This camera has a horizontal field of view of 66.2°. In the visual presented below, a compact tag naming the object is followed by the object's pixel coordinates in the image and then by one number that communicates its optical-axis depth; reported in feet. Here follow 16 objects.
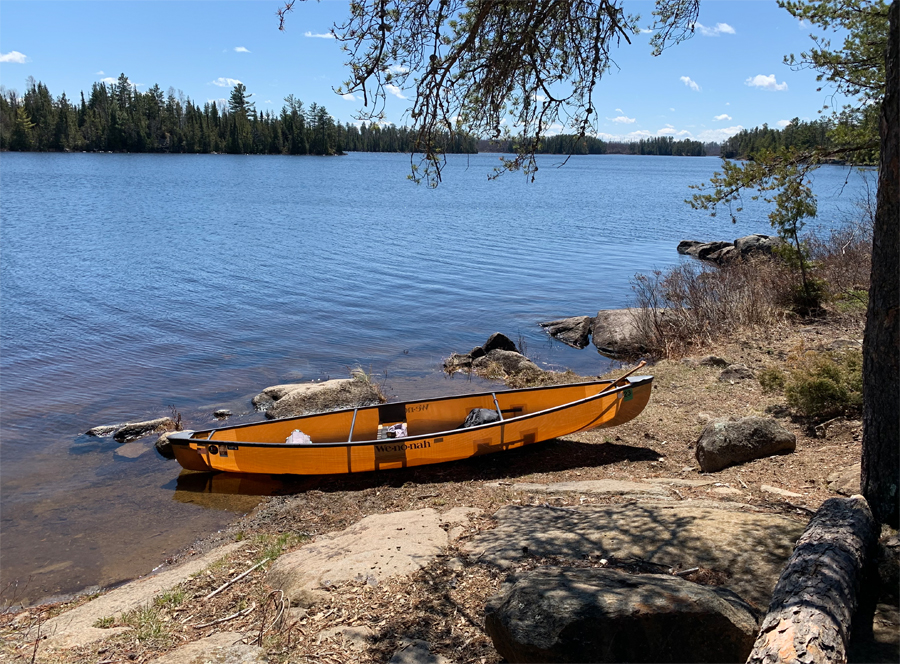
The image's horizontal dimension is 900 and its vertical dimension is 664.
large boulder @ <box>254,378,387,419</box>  36.79
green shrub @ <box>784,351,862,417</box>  25.03
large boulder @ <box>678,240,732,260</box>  92.84
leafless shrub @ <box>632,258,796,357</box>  42.96
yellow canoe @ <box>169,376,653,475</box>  28.54
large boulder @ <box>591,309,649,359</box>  49.01
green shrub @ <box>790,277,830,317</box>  44.96
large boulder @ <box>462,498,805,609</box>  14.31
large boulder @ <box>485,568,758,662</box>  10.75
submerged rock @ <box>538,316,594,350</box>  53.62
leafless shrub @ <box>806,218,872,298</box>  46.70
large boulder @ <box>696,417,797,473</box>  23.97
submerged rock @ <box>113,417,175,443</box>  34.63
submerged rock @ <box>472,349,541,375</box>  44.21
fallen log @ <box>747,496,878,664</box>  10.16
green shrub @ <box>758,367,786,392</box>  29.94
